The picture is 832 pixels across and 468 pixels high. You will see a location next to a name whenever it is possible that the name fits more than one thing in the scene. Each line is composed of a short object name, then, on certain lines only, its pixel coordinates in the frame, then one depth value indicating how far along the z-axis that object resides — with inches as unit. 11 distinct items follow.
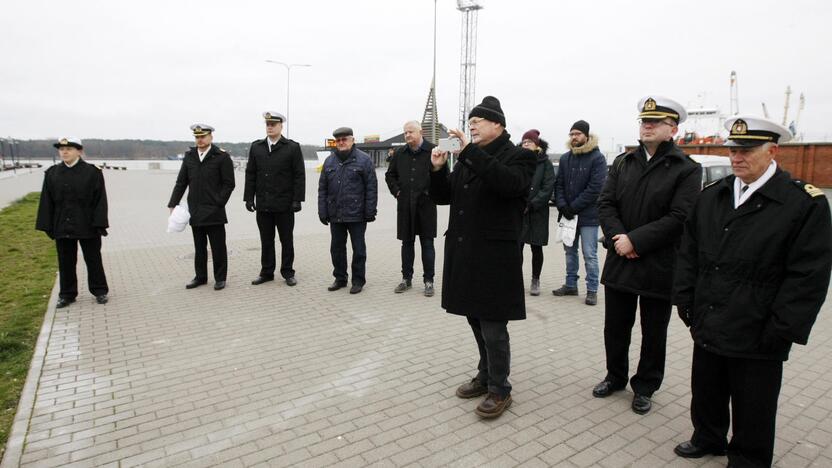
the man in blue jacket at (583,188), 252.4
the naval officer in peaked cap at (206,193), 283.0
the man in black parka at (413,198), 270.7
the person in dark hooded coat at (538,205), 266.1
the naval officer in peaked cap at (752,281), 103.6
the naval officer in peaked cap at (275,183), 289.1
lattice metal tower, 1667.1
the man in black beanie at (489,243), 137.6
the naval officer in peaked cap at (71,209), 248.2
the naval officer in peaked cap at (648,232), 144.7
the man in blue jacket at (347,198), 277.0
